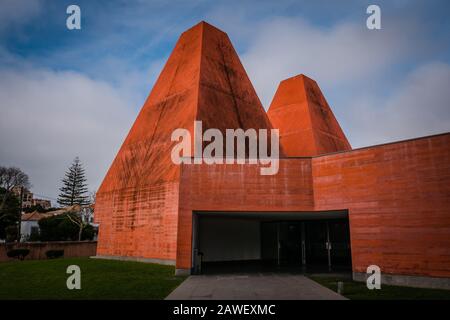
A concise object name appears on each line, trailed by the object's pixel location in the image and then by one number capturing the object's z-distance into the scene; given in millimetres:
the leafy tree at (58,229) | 38000
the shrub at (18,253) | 23125
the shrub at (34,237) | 39169
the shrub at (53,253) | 24578
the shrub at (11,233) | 33500
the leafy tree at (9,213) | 37969
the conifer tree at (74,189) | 63219
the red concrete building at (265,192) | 11844
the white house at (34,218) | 43062
